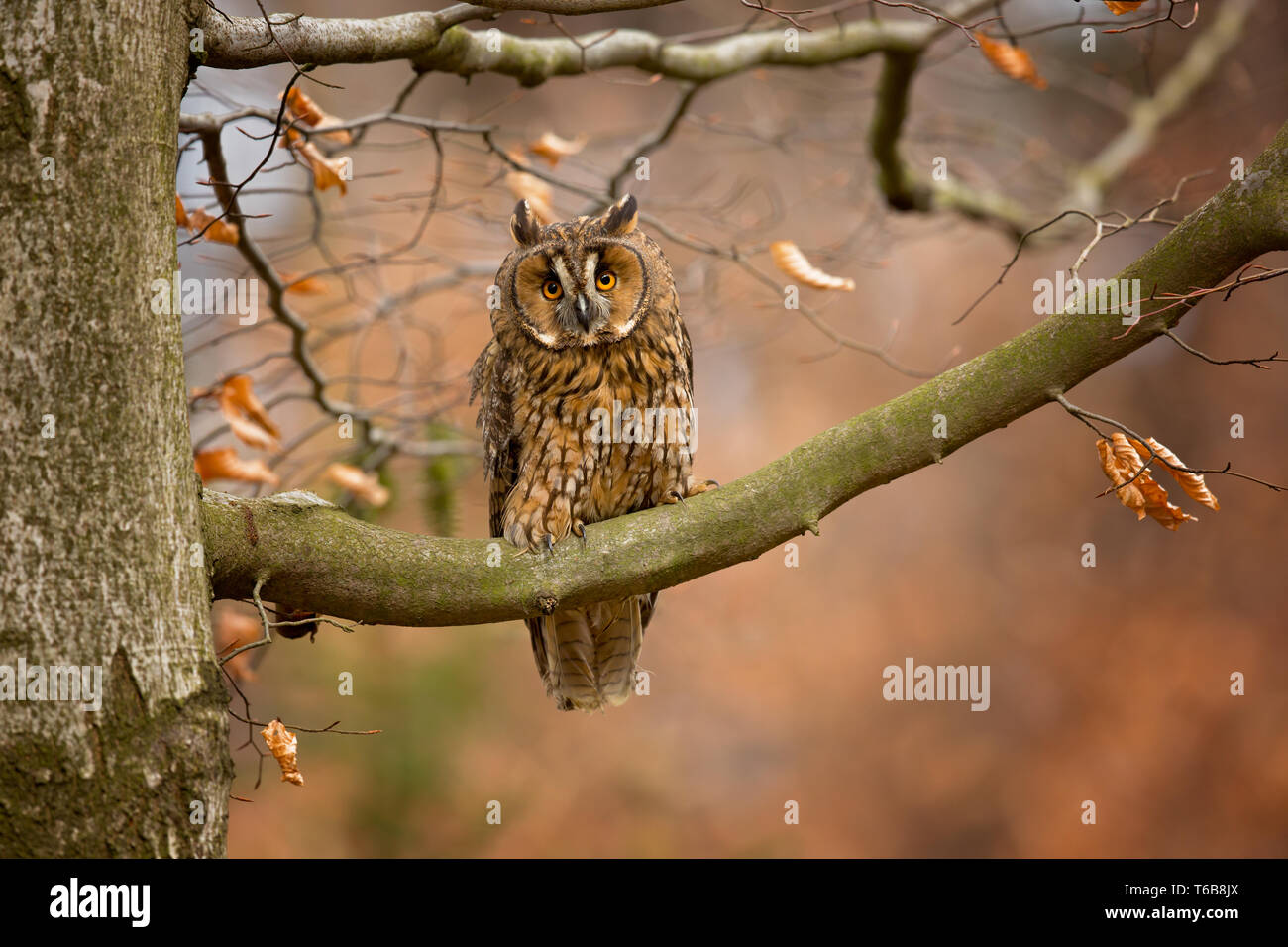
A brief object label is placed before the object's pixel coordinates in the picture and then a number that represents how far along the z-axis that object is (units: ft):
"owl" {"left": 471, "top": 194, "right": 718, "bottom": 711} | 8.63
